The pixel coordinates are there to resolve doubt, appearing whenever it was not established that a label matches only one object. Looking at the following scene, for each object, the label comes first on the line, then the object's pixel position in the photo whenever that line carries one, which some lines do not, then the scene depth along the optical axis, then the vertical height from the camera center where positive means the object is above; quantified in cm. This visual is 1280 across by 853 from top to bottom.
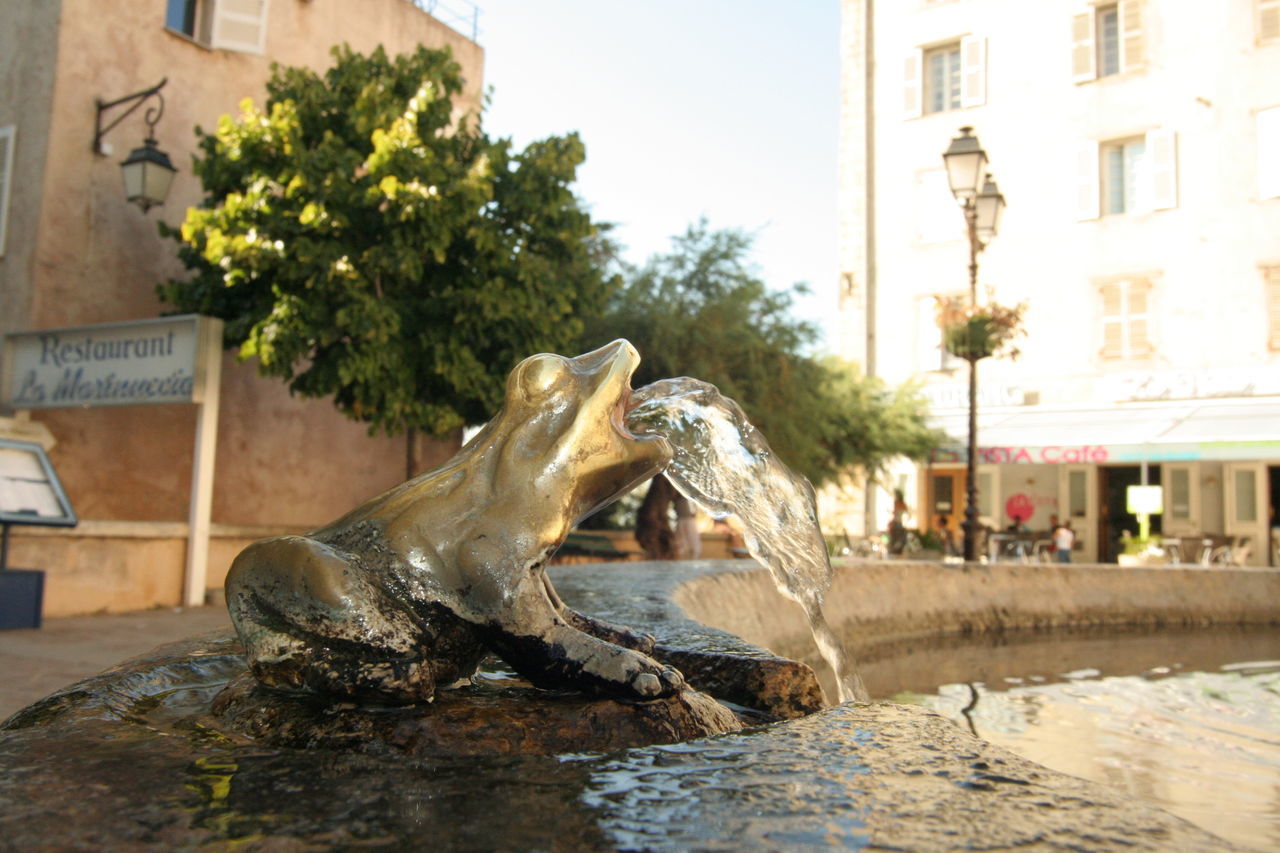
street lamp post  1105 +352
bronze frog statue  174 -13
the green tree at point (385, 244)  1005 +259
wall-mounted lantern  1020 +311
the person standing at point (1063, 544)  1842 -36
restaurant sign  955 +119
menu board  796 -2
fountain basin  123 -39
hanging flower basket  1122 +211
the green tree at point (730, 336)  1459 +250
